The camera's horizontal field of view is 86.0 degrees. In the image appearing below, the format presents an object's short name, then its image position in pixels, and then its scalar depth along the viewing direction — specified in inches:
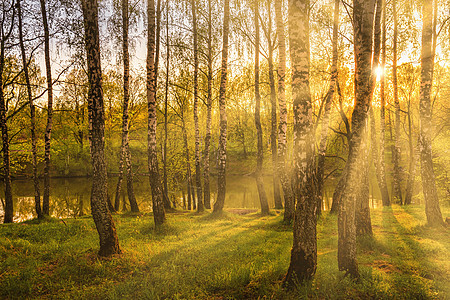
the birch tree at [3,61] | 468.1
